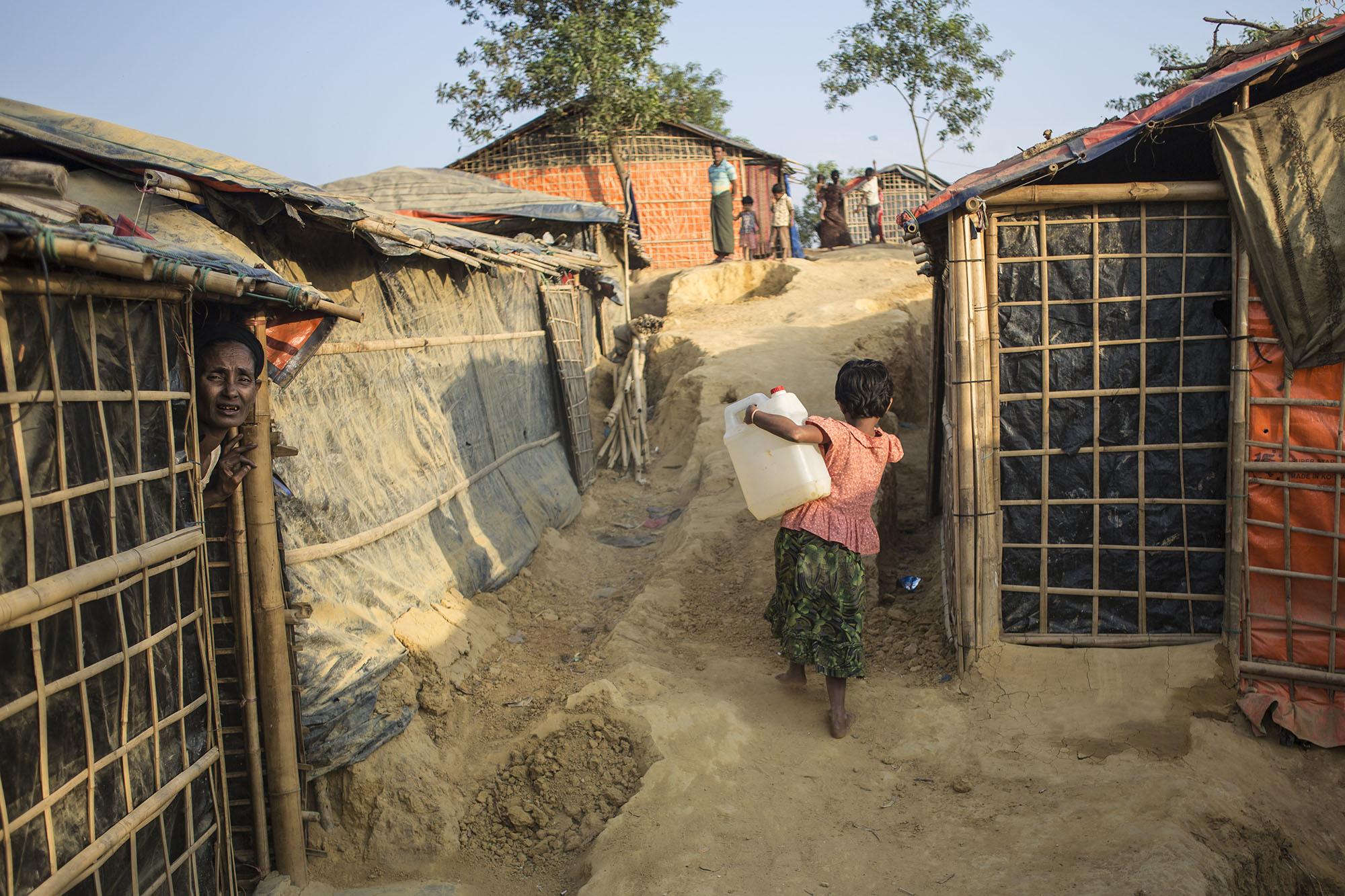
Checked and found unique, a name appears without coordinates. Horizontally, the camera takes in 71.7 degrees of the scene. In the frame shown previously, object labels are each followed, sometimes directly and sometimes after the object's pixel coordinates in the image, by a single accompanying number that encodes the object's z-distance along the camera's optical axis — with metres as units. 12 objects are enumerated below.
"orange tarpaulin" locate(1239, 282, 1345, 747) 3.96
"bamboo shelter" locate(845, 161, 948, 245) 22.42
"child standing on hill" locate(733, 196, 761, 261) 15.58
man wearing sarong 14.86
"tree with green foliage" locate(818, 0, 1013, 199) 16.64
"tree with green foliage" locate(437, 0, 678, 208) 15.87
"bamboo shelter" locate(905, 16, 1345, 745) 3.94
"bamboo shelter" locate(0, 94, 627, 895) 2.11
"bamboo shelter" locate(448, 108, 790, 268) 17.80
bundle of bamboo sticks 9.34
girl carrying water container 4.02
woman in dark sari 17.08
